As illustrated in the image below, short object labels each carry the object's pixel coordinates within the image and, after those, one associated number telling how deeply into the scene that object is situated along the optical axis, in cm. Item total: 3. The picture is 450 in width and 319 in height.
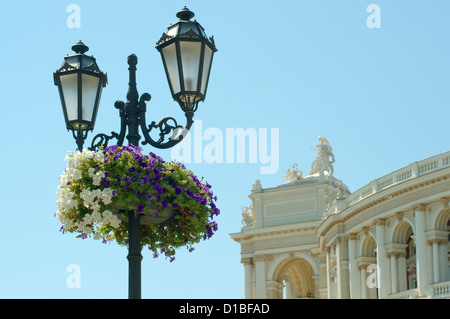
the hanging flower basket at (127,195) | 1475
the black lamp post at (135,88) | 1510
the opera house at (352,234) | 5400
